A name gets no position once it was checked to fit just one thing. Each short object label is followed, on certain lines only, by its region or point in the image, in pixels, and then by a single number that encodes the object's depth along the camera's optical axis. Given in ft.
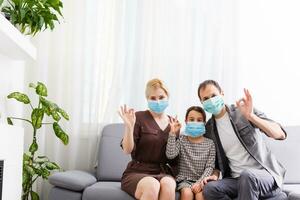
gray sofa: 8.94
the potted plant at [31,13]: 9.36
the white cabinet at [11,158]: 7.62
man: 8.14
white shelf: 7.66
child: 8.89
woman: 8.77
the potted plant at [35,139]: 10.28
